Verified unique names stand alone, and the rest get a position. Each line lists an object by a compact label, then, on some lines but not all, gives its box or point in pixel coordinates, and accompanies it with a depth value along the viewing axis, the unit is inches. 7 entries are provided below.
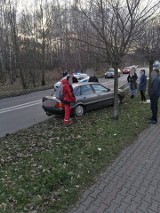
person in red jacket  340.6
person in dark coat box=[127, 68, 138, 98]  542.0
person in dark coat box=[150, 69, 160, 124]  323.9
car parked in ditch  391.2
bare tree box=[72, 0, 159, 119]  316.8
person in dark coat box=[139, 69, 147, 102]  484.1
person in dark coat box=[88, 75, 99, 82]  561.9
